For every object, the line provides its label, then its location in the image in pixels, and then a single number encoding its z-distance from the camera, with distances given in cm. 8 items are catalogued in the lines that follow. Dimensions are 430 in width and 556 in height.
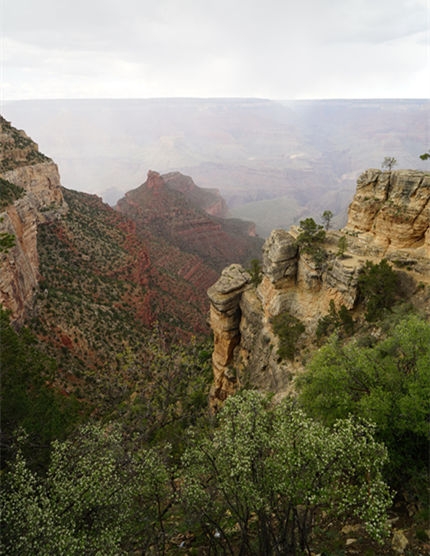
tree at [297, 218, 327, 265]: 3366
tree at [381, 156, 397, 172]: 3676
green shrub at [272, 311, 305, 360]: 3053
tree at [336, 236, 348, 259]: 3180
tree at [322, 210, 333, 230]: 3992
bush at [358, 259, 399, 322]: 2691
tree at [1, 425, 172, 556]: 1048
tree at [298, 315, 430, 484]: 1283
